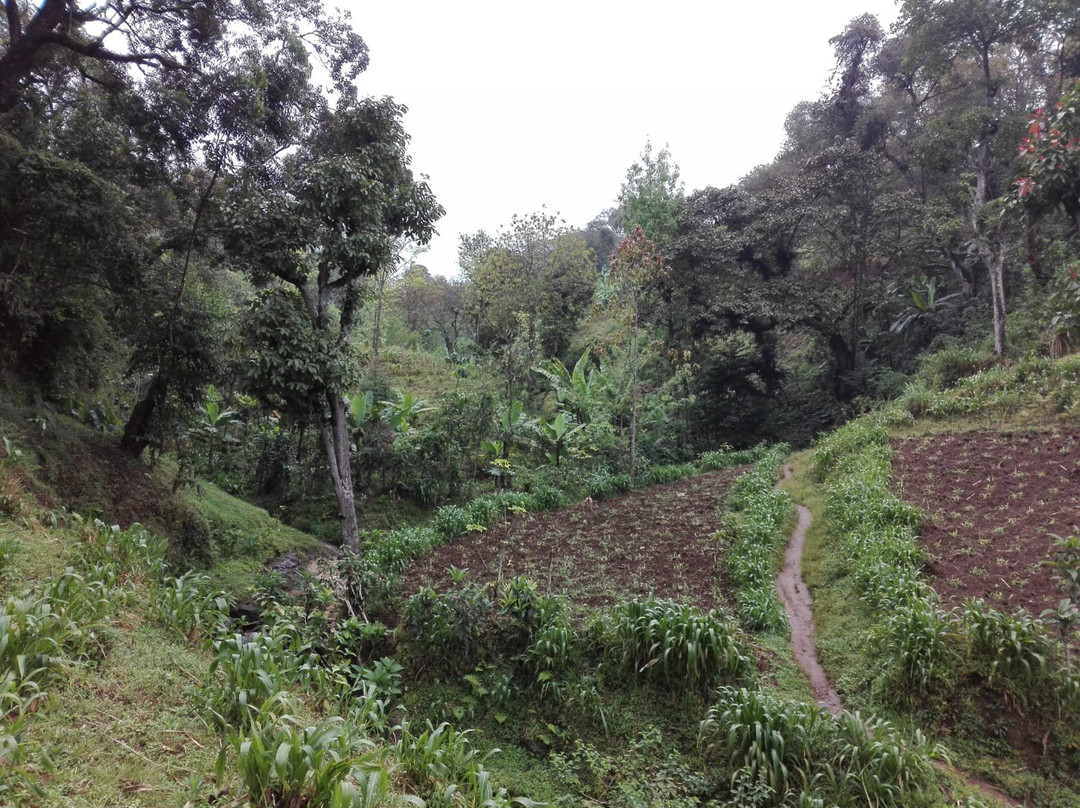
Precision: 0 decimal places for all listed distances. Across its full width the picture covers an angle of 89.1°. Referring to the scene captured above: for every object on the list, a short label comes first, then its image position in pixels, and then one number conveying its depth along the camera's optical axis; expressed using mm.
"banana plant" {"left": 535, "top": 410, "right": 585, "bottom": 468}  13398
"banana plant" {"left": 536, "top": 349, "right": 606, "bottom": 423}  15398
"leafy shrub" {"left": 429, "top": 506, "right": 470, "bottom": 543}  9156
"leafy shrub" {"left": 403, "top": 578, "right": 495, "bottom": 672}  5355
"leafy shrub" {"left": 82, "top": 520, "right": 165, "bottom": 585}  4672
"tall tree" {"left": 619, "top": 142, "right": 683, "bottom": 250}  19109
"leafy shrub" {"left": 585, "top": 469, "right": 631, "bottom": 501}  11477
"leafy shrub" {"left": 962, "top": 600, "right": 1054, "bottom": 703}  4207
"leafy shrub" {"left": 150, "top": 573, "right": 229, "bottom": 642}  4277
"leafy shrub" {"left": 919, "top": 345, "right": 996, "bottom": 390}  12617
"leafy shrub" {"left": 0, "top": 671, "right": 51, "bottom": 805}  2027
